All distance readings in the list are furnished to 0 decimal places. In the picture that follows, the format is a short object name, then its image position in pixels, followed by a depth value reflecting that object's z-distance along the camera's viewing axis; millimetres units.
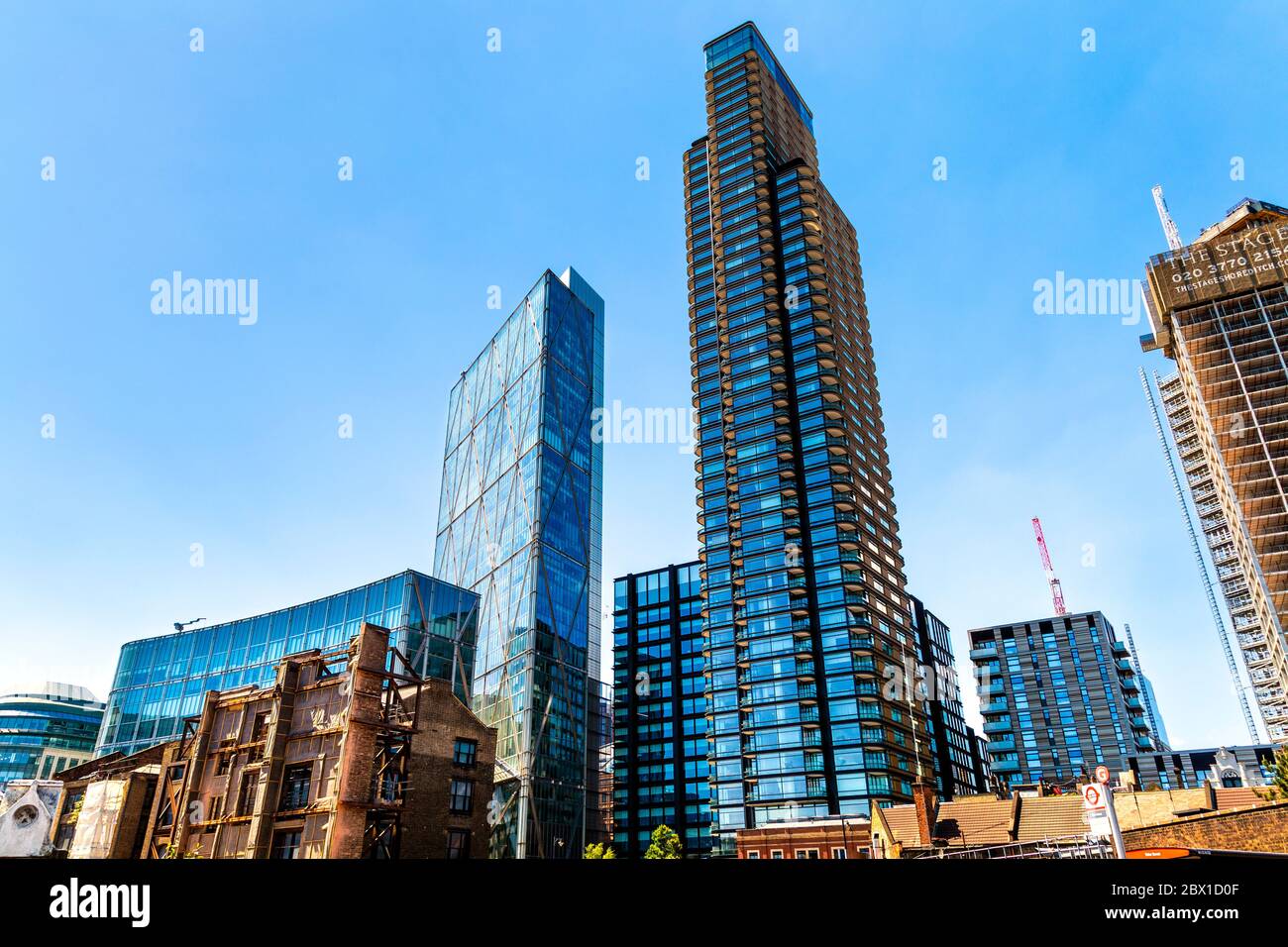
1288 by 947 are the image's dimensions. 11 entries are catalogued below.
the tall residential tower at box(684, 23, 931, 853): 99750
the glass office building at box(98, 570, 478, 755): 105250
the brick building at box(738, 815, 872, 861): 85875
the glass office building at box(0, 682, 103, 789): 163125
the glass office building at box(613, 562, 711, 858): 134250
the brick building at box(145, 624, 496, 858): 51219
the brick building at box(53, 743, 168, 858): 61969
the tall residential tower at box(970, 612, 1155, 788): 152625
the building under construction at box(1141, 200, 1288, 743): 103750
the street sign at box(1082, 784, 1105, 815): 16906
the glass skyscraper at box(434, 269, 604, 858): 109188
